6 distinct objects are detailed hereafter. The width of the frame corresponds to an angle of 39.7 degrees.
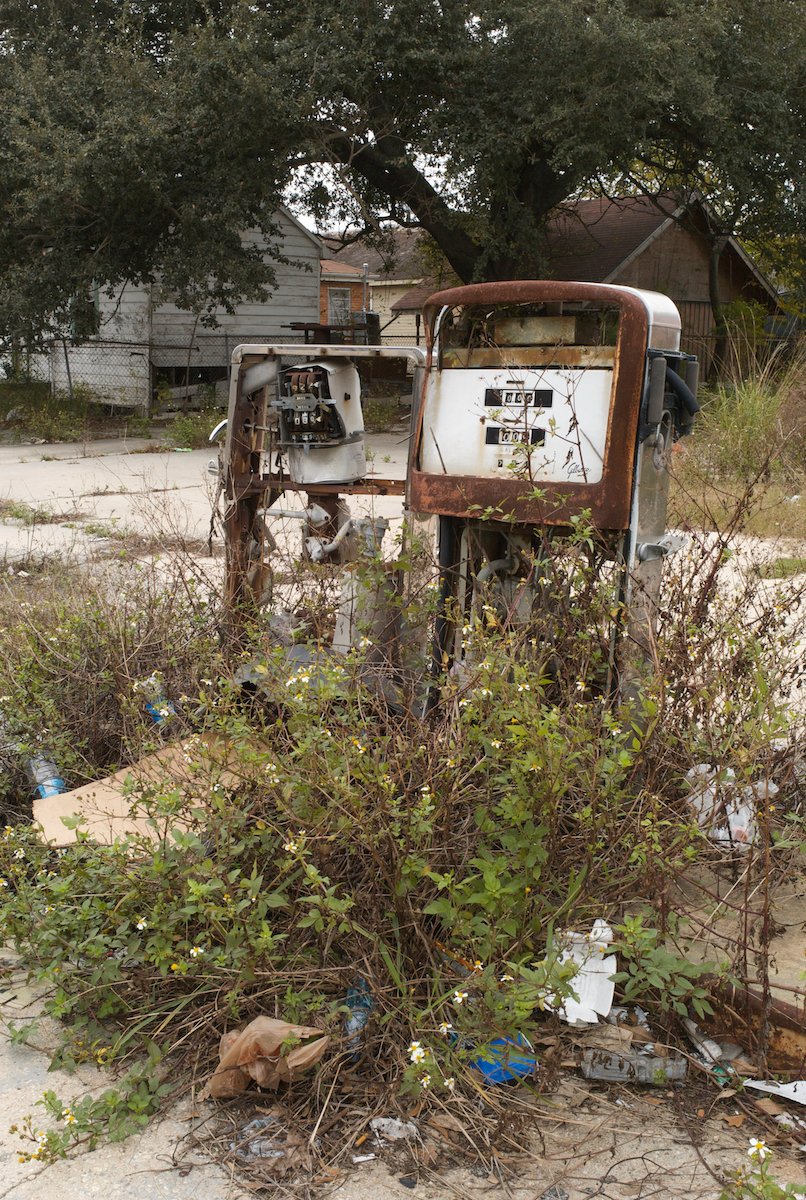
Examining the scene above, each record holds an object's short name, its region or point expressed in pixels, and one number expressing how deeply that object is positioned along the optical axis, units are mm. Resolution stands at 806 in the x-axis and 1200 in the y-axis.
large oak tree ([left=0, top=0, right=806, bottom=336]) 14758
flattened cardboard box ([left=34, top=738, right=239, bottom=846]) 2990
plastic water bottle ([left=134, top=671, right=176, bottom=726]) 3528
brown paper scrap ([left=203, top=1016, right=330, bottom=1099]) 2631
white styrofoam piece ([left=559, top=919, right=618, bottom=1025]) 2748
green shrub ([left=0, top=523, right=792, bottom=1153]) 2666
